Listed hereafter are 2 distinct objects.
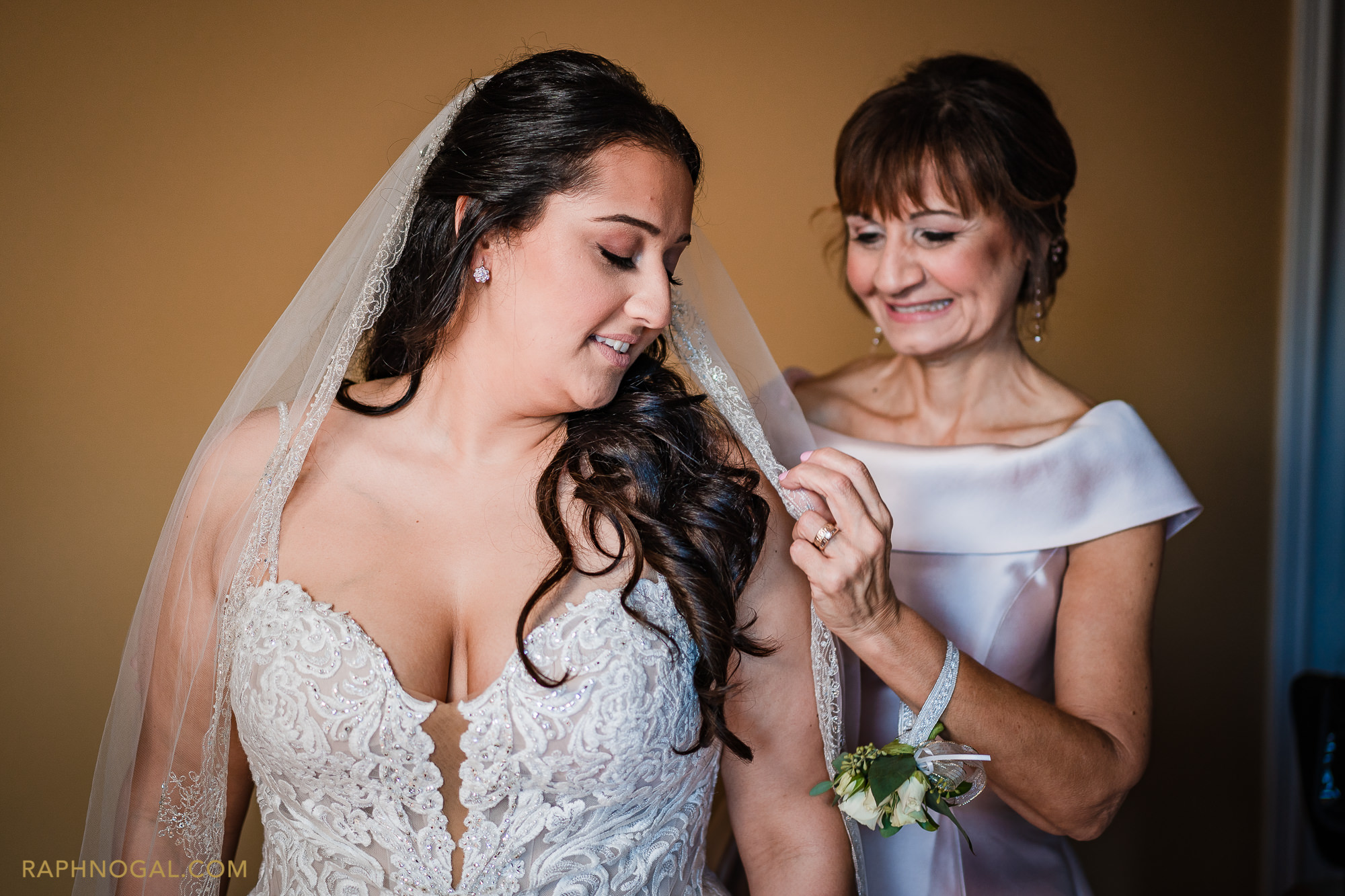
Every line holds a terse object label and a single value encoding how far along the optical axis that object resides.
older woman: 1.81
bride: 1.35
